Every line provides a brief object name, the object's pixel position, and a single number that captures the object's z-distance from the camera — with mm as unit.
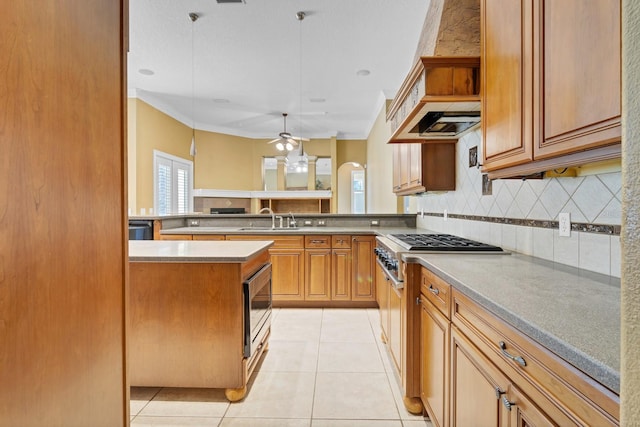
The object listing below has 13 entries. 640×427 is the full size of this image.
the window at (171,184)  5730
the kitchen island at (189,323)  2016
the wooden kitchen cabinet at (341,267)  3826
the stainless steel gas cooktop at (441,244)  1970
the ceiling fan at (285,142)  5766
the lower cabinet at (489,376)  693
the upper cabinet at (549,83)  887
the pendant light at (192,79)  3214
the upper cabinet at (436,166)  3002
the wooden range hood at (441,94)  1801
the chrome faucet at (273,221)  4430
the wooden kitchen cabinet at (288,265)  3850
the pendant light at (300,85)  3182
